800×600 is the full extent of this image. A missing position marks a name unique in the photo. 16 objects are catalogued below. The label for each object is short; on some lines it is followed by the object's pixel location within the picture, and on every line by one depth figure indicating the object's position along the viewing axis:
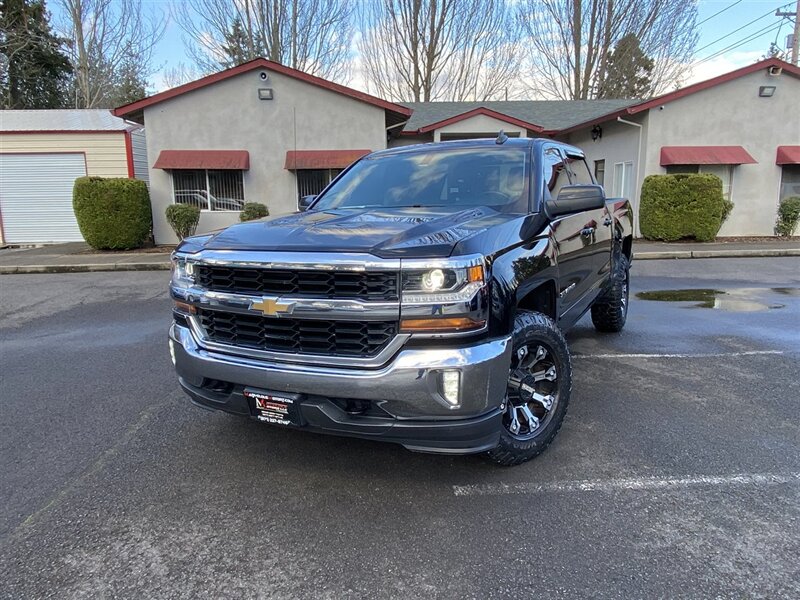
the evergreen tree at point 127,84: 28.12
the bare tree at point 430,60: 27.94
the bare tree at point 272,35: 26.94
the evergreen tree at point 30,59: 26.25
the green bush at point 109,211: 14.25
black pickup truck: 2.61
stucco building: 15.35
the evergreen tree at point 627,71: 29.53
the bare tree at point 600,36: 28.94
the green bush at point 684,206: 14.57
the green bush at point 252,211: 14.77
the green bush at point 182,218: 14.66
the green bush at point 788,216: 15.69
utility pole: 24.53
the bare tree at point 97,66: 26.09
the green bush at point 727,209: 15.23
